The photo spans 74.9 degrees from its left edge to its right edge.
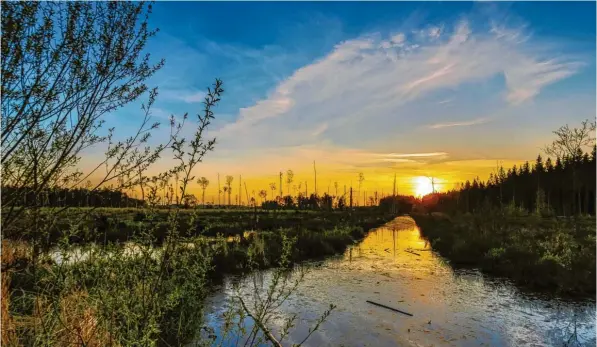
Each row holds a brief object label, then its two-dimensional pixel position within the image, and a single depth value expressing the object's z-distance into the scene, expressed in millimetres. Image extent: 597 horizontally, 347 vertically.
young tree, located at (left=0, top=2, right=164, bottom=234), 4281
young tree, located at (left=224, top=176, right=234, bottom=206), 103512
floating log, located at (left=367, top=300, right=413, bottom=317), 9438
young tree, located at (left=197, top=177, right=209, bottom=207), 92425
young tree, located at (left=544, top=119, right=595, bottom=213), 21875
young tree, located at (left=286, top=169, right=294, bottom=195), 92138
